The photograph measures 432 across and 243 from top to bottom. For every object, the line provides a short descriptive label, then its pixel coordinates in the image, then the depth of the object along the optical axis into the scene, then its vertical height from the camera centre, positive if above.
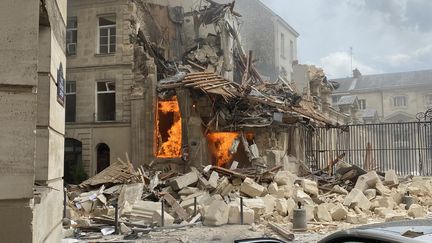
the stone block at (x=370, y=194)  16.67 -1.68
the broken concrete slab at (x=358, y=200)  15.23 -1.76
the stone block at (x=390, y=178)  18.55 -1.20
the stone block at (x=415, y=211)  13.80 -1.96
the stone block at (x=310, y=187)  16.59 -1.41
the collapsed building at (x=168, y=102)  21.53 +2.60
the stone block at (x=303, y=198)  15.01 -1.65
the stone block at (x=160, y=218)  13.04 -2.01
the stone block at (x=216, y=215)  12.66 -1.85
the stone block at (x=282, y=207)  14.43 -1.87
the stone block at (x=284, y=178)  17.06 -1.08
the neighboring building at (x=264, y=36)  42.81 +11.31
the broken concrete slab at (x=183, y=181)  16.84 -1.15
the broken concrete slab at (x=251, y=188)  15.79 -1.35
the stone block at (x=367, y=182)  17.69 -1.30
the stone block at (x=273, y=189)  16.19 -1.42
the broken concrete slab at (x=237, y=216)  12.96 -1.92
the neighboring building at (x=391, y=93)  56.69 +7.70
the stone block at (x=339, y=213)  13.72 -1.97
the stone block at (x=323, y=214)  13.65 -2.00
